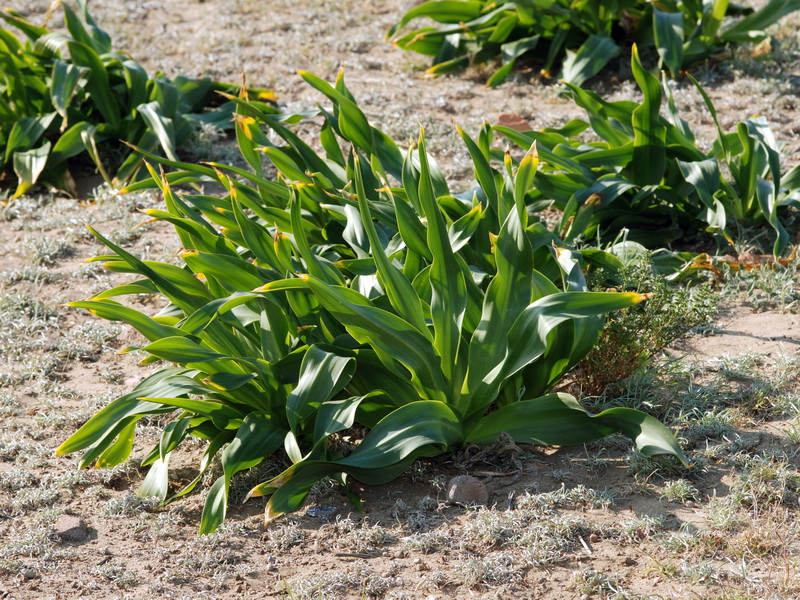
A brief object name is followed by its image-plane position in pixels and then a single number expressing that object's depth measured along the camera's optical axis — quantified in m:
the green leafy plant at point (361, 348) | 5.54
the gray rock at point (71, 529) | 5.57
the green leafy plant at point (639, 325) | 6.36
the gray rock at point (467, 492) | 5.60
